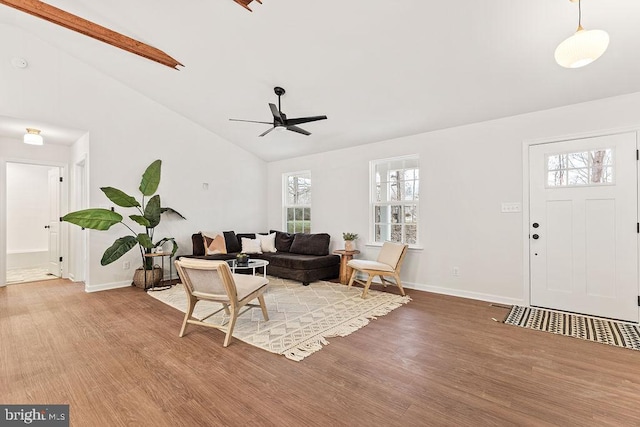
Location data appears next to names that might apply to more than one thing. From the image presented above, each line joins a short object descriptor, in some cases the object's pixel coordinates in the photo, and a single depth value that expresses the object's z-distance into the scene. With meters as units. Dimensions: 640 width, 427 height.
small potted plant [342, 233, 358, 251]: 5.26
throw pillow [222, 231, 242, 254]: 5.98
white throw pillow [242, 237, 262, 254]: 5.88
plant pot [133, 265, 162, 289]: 4.83
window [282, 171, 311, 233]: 6.54
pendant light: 2.00
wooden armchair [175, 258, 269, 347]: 2.67
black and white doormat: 2.77
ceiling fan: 3.71
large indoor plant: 4.29
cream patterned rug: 2.75
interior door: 5.64
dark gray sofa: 4.95
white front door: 3.21
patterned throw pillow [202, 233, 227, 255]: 5.48
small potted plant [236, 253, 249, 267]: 4.52
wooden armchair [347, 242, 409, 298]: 4.23
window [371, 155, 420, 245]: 4.91
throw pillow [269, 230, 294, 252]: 6.08
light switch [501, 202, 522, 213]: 3.83
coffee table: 4.34
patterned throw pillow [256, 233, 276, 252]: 6.06
